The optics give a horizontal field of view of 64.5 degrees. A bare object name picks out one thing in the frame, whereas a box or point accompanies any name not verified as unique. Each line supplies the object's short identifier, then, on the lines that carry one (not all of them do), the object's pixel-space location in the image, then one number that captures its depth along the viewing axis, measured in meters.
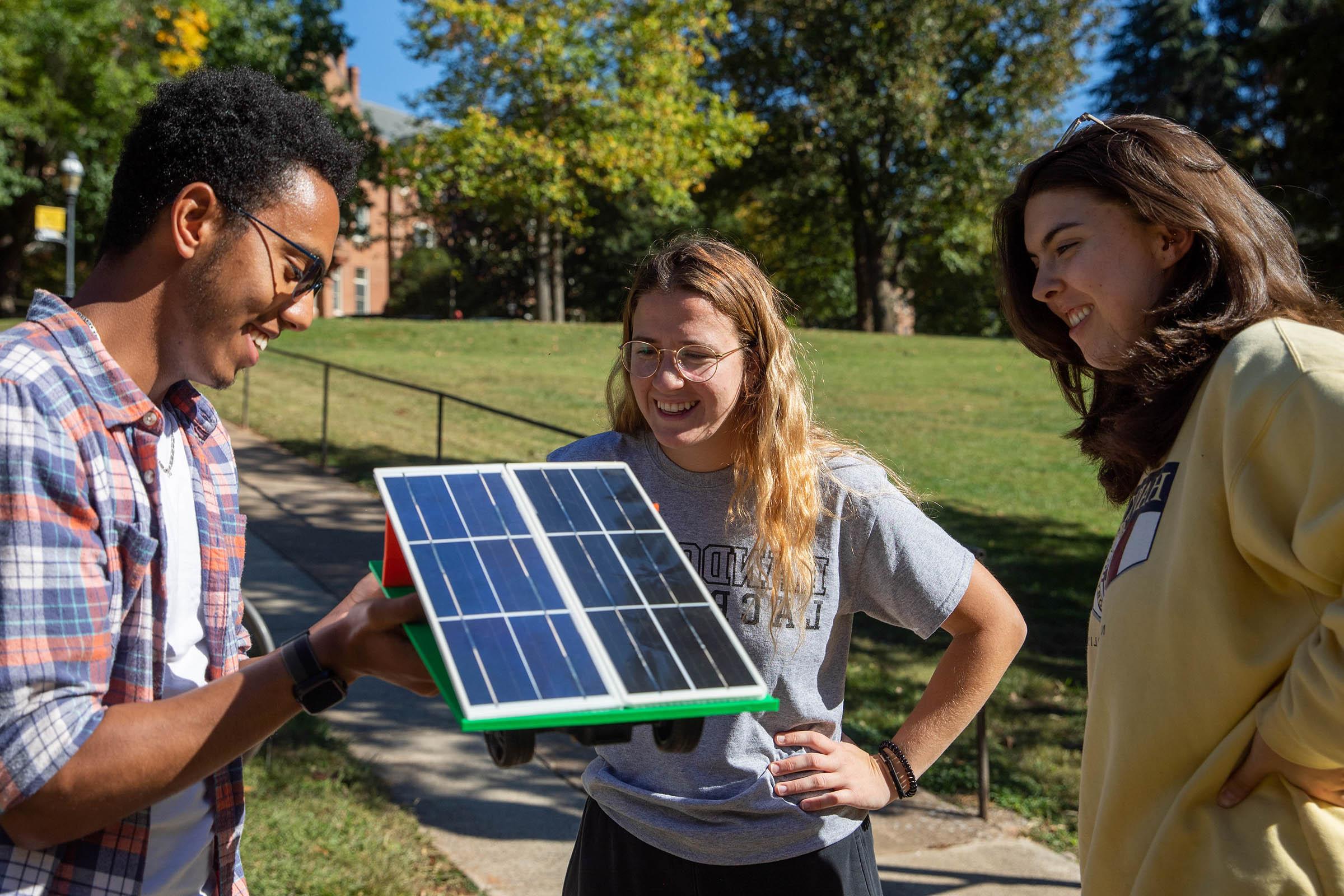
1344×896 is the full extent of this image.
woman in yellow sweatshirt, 1.63
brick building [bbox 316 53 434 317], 54.22
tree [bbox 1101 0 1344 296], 10.70
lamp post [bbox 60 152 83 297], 22.66
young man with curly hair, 1.45
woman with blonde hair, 2.17
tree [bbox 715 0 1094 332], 32.97
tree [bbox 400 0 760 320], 28.05
